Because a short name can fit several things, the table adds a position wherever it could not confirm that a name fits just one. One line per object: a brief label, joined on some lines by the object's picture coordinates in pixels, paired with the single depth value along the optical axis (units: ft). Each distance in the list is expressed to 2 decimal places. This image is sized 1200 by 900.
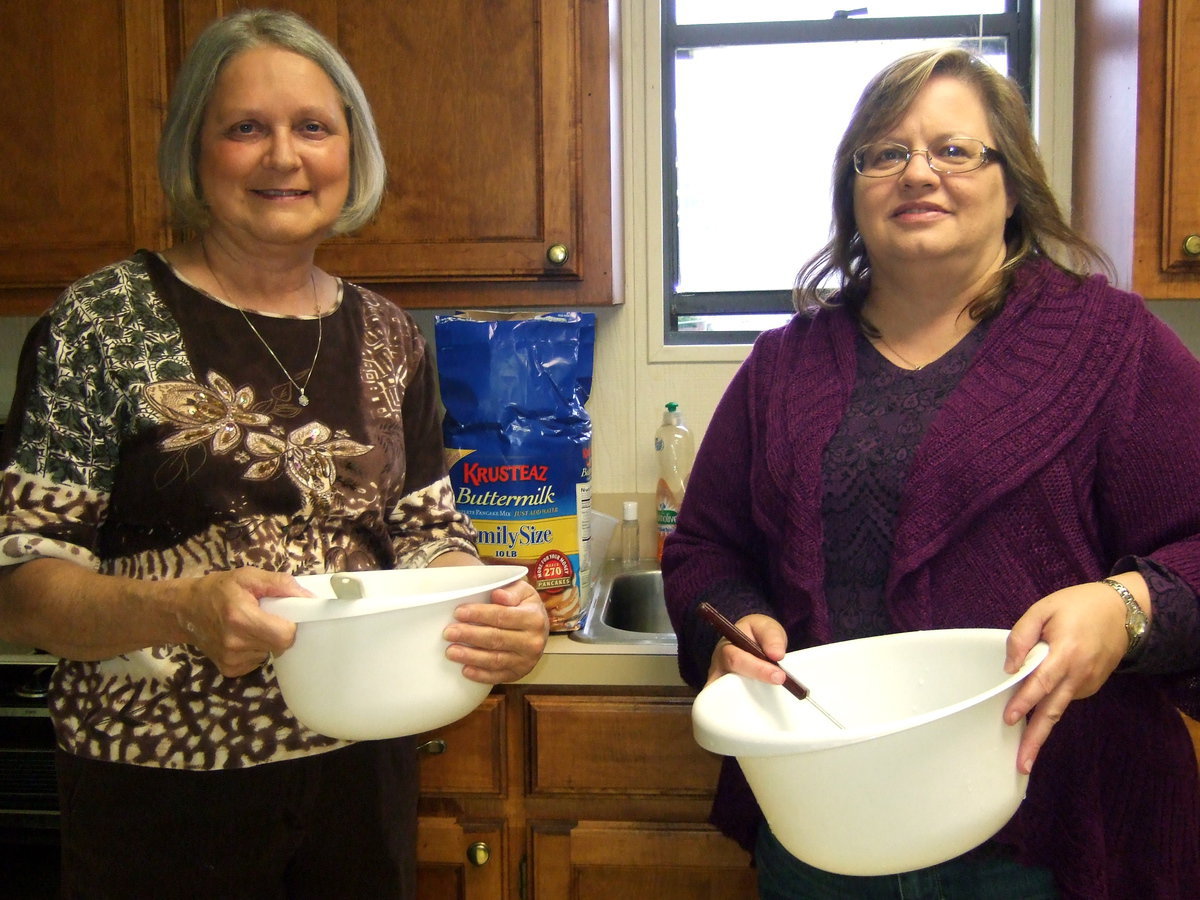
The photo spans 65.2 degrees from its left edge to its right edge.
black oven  4.32
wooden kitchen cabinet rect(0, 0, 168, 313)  4.66
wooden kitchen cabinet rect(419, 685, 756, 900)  4.10
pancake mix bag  4.37
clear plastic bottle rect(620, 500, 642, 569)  5.74
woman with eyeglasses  2.84
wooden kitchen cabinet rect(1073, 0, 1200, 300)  4.33
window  5.98
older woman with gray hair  2.81
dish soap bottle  5.70
